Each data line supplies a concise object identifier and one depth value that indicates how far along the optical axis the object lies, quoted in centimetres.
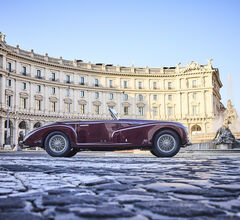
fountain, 1697
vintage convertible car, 805
